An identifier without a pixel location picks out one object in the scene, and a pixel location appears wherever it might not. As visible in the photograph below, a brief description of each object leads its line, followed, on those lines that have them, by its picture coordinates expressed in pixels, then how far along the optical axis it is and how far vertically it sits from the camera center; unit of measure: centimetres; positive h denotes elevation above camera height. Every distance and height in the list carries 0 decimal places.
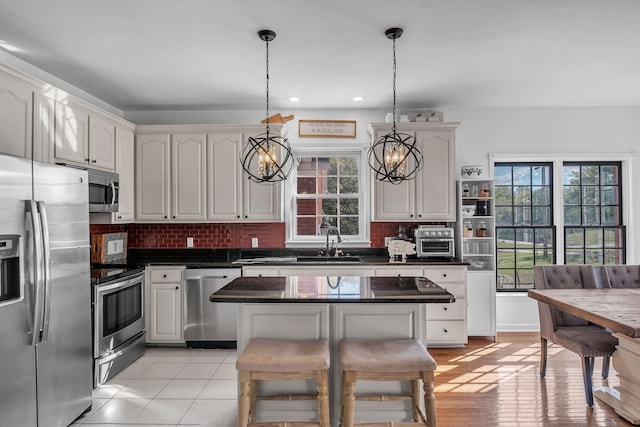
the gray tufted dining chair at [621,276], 336 -54
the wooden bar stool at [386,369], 189 -76
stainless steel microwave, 338 +28
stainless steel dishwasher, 394 -98
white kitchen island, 227 -67
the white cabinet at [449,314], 395 -102
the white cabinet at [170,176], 425 +49
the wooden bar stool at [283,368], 188 -75
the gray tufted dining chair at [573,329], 273 -89
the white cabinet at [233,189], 424 +34
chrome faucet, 429 -19
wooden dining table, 229 -66
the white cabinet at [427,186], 423 +36
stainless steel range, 308 -89
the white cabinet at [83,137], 313 +76
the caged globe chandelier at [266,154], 254 +44
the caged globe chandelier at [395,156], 250 +42
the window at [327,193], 470 +32
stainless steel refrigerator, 201 -44
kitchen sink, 407 -46
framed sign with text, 462 +112
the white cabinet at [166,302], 396 -87
